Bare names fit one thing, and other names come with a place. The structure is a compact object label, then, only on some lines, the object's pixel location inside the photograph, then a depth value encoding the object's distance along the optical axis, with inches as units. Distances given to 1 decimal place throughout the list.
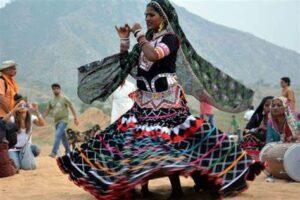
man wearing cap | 361.7
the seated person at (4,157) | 331.0
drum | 299.4
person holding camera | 370.3
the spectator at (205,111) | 557.0
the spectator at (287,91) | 502.1
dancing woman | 209.6
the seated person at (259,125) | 416.2
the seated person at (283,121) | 335.9
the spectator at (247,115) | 564.5
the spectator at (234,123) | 805.4
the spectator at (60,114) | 491.8
